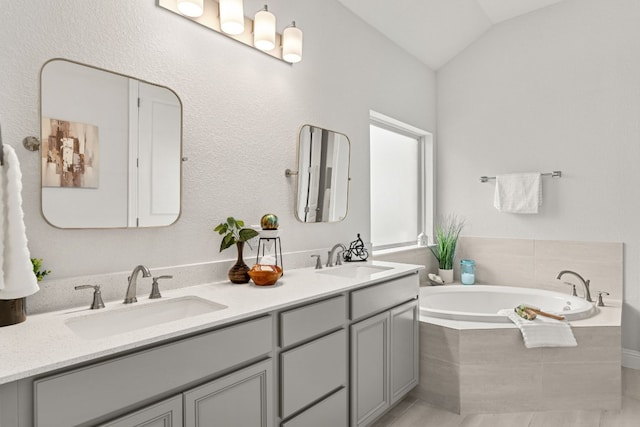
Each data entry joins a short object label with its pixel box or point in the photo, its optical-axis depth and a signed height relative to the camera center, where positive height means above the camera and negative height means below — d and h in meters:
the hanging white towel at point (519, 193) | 3.30 +0.25
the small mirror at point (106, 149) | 1.40 +0.29
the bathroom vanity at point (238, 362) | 0.97 -0.45
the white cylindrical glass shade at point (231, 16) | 1.84 +0.98
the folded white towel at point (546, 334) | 2.33 -0.68
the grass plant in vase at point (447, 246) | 3.63 -0.23
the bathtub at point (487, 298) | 3.09 -0.64
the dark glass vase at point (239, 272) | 1.89 -0.24
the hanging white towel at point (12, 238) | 1.16 -0.05
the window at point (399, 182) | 3.32 +0.37
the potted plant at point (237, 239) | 1.89 -0.08
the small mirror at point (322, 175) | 2.41 +0.31
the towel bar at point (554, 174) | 3.24 +0.40
